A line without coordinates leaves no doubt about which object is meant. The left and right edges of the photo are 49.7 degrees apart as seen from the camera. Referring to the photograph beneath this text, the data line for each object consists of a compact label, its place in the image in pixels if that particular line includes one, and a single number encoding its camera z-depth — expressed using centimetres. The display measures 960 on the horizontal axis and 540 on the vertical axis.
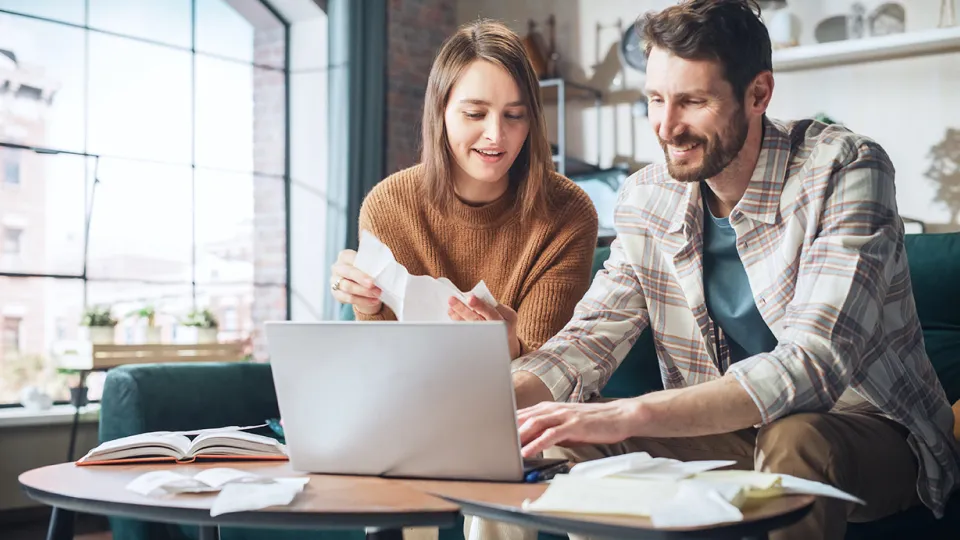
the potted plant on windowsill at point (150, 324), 411
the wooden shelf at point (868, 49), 409
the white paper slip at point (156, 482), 120
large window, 399
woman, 211
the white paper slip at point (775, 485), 105
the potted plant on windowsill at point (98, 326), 387
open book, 145
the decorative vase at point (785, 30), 446
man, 139
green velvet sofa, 217
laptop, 114
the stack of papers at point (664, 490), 97
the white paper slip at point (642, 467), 114
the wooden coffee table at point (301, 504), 108
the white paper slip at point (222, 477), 122
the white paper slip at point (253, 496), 109
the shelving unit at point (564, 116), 490
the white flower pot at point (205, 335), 421
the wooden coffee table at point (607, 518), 95
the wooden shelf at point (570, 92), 512
